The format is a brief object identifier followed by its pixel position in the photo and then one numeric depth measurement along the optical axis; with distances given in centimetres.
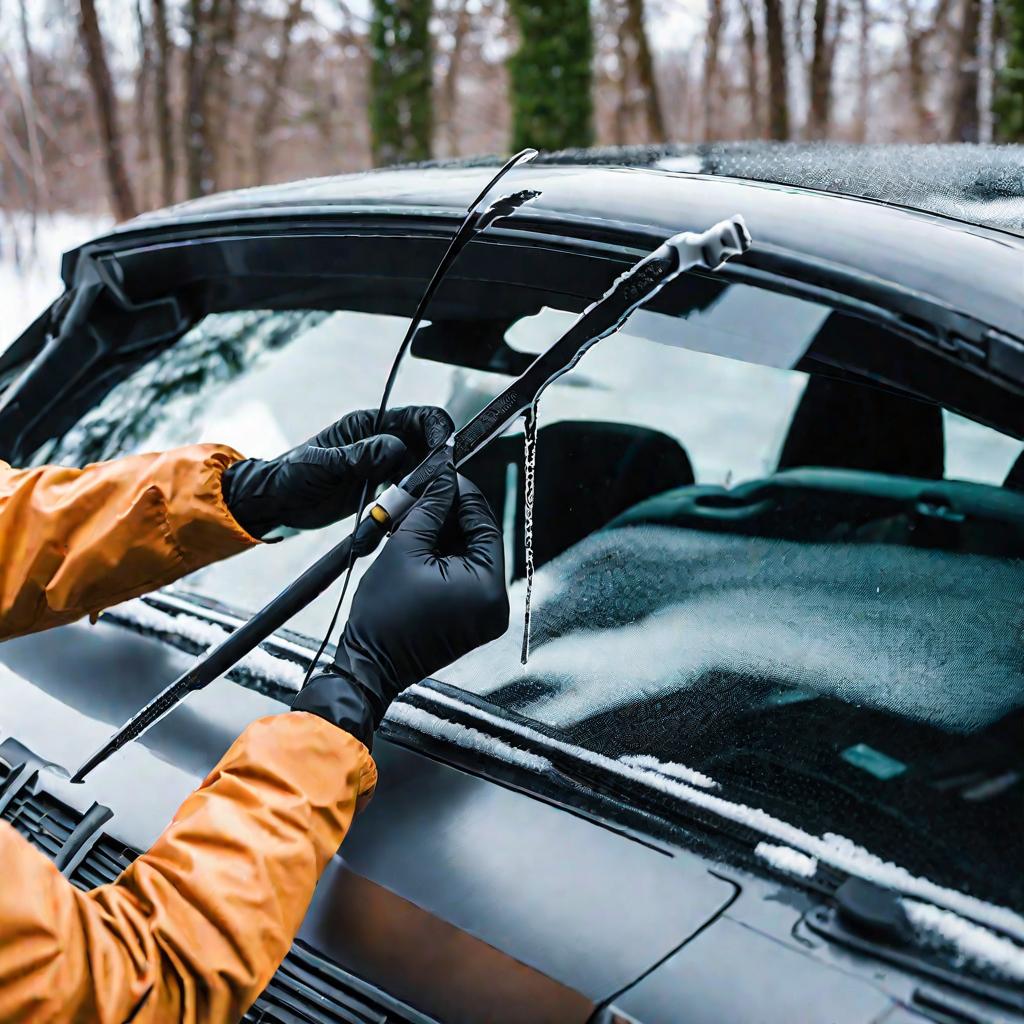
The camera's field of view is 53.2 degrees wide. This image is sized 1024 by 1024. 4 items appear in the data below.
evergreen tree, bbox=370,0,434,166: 1230
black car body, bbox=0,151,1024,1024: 91
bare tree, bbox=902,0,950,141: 1479
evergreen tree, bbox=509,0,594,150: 1047
